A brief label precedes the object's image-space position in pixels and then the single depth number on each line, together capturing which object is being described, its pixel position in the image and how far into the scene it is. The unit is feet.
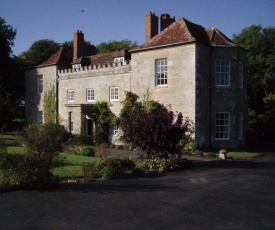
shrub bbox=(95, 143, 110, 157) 64.49
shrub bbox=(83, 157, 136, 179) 44.04
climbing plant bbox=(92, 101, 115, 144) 93.66
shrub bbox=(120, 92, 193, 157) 52.29
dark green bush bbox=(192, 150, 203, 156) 70.23
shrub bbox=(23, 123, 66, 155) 37.55
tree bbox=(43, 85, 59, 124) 110.83
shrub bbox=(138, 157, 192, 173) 50.11
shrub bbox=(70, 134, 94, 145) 92.84
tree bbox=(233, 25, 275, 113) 123.13
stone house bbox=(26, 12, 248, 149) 77.61
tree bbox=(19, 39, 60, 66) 178.29
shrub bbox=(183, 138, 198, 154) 73.72
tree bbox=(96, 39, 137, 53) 197.97
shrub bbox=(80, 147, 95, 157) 64.79
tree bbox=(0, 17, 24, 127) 125.08
